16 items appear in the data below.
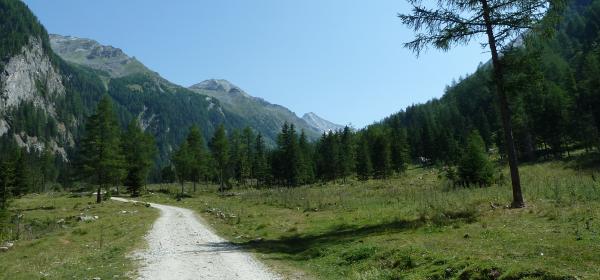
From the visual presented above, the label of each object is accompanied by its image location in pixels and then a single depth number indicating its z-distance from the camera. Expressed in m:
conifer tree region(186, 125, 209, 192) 82.31
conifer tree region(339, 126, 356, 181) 91.25
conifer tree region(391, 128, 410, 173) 91.00
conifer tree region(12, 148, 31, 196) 80.25
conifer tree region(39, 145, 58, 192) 147.12
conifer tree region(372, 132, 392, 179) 88.51
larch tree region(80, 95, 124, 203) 53.34
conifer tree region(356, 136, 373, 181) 89.69
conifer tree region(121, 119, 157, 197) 78.38
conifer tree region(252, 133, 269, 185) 98.50
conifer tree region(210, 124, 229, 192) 79.19
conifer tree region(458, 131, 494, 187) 34.09
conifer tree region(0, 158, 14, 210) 47.31
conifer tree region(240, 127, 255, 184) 98.50
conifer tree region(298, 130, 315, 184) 90.75
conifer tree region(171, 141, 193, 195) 80.31
